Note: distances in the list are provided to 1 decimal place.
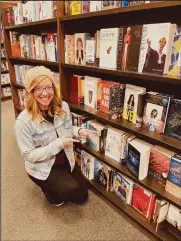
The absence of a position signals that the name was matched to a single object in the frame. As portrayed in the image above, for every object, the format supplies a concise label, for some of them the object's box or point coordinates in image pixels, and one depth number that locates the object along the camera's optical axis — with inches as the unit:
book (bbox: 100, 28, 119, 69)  52.0
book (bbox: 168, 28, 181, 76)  41.5
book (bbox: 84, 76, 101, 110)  62.4
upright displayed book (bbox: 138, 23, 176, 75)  41.8
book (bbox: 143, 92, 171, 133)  46.9
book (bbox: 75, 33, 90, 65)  61.0
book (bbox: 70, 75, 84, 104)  68.1
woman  53.9
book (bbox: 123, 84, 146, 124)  52.1
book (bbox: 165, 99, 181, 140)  45.1
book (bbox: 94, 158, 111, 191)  67.0
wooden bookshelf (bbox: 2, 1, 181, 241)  45.6
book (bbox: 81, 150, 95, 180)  71.2
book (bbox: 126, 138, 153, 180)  52.1
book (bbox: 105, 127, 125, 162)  59.2
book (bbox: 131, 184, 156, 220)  55.9
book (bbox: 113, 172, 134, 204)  60.9
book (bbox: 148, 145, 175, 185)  49.9
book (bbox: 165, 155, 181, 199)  46.6
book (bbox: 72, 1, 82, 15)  57.6
